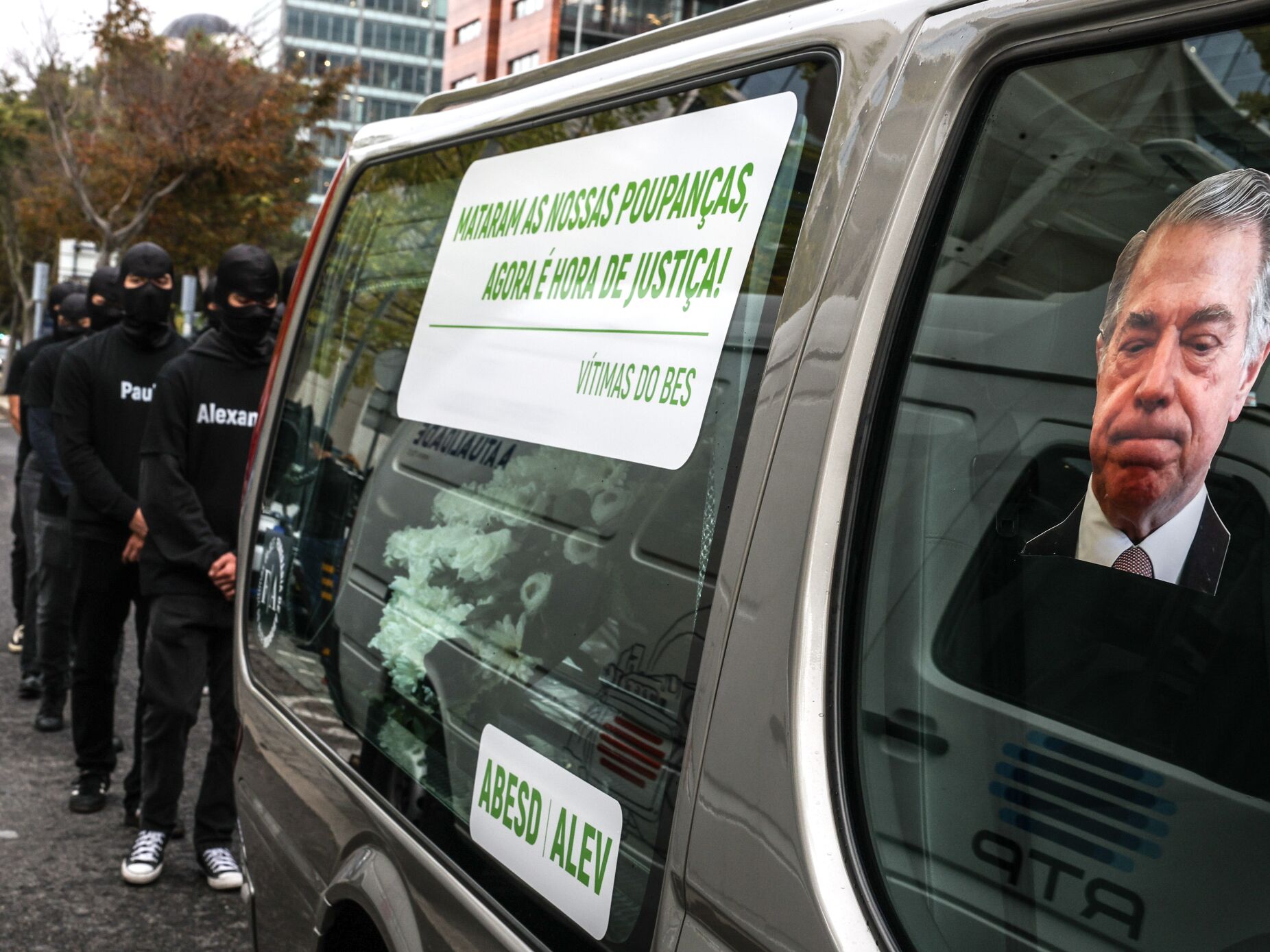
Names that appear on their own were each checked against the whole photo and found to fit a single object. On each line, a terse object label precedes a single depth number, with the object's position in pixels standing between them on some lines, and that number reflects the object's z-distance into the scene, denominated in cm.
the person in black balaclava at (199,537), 412
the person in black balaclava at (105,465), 470
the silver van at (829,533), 107
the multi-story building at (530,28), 3969
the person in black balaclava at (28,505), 635
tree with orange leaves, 2208
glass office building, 8731
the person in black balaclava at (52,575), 570
